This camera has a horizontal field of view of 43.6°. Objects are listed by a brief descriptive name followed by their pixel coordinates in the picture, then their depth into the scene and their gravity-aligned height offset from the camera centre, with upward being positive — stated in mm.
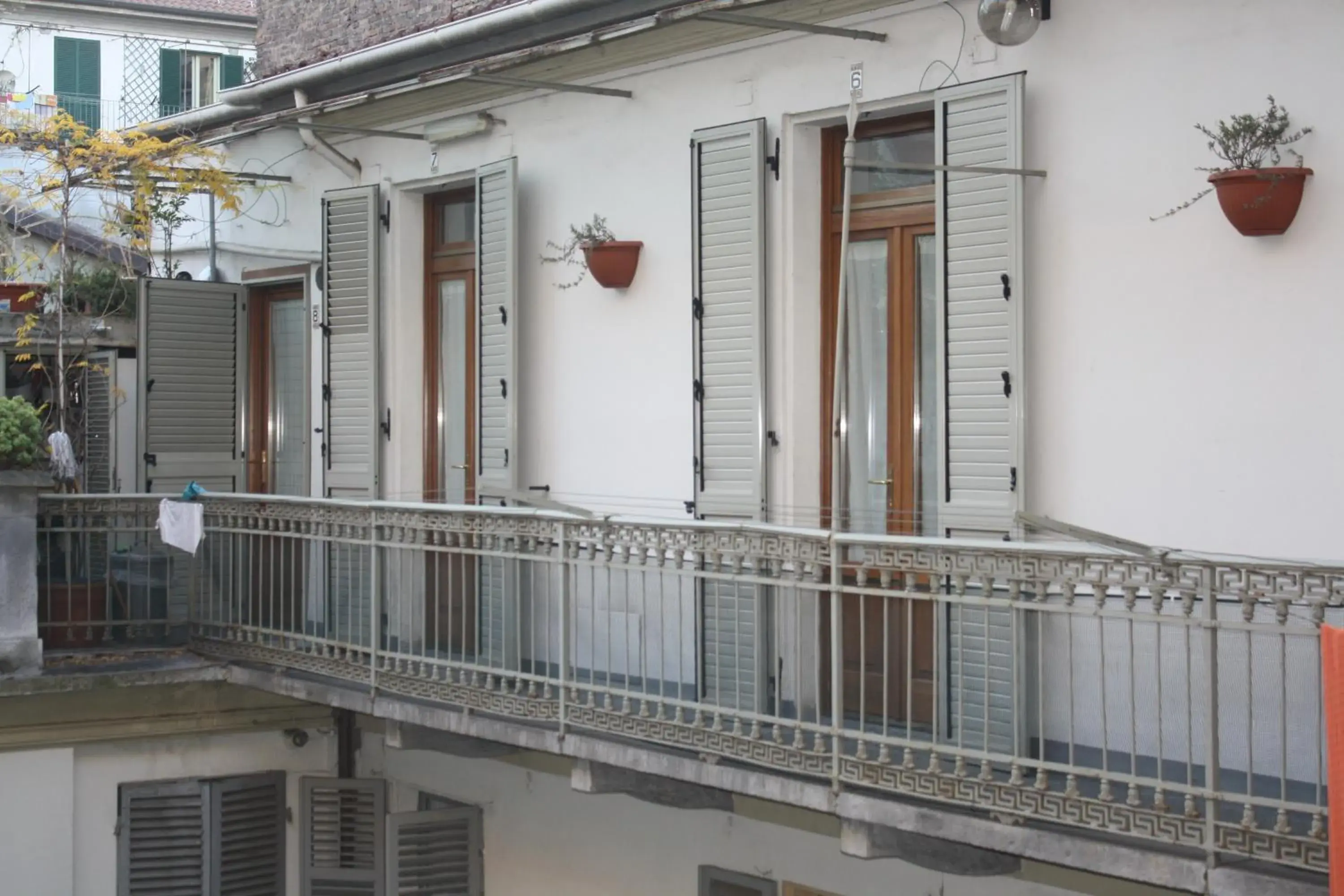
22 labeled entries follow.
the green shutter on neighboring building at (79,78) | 31094 +7070
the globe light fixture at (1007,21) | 7559 +1925
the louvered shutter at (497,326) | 10773 +820
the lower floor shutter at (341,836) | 12172 -2792
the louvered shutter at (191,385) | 12969 +551
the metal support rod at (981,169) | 7742 +1293
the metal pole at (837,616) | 7105 -703
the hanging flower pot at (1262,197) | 6809 +1017
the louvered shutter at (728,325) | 9188 +698
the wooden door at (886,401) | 8562 +260
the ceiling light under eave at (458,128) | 11258 +2214
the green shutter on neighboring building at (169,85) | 31672 +7024
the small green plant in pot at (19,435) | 10484 +132
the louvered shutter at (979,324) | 7844 +593
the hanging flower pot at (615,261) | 10078 +1146
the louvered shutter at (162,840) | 11609 -2687
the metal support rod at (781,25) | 8297 +2129
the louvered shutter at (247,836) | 11961 -2740
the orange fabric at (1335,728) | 4902 -834
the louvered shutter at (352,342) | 12125 +816
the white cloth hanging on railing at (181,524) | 11117 -457
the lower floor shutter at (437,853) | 11289 -2698
